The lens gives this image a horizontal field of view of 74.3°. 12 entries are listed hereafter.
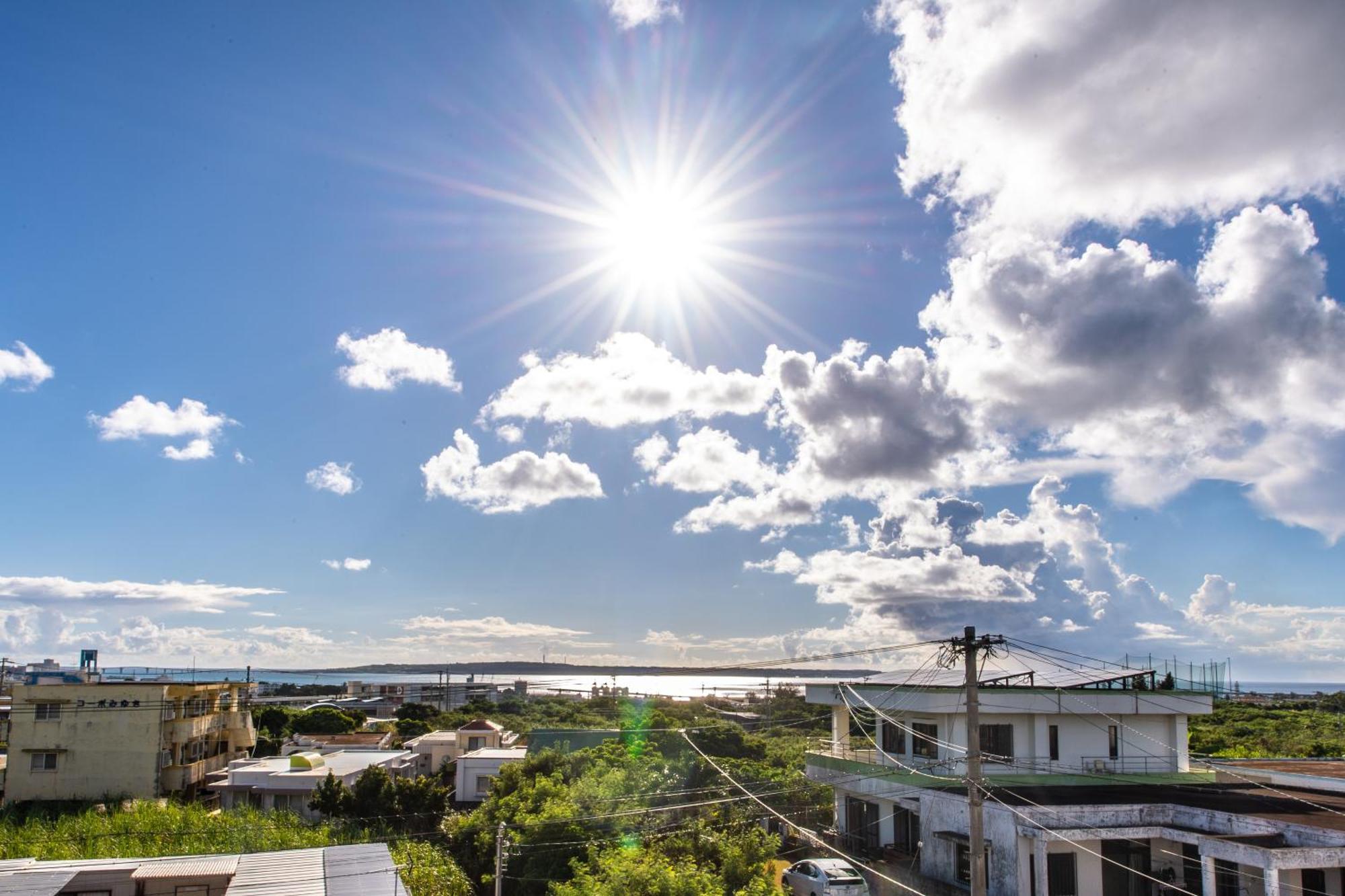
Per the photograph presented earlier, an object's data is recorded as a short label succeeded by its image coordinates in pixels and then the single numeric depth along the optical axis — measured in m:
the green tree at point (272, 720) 82.19
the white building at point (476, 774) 47.84
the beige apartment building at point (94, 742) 42.12
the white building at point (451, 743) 58.56
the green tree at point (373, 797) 36.03
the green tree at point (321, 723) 84.94
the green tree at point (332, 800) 36.12
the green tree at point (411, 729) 84.06
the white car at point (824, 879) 23.03
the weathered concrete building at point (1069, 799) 20.34
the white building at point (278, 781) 40.94
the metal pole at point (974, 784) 15.50
